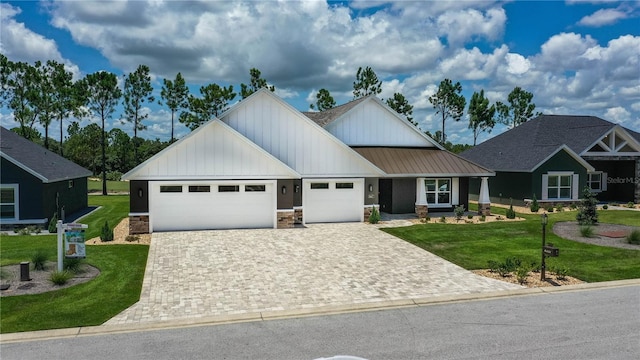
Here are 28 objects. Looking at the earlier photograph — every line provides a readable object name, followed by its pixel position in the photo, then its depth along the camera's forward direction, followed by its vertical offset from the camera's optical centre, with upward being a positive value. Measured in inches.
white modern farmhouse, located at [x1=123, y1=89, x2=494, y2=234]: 752.3 +1.6
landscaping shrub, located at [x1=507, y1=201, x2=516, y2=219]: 944.9 -90.4
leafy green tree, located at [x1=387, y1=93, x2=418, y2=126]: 2138.3 +342.2
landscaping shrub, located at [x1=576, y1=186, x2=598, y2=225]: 842.2 -73.4
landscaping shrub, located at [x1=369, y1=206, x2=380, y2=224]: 864.3 -88.7
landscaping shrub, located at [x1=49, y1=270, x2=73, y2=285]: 426.9 -105.4
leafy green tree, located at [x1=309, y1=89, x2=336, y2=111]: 2096.5 +353.6
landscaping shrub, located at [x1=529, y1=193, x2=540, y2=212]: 1073.5 -81.2
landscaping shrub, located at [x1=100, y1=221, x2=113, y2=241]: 663.1 -96.3
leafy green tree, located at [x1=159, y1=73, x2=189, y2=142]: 1918.1 +354.2
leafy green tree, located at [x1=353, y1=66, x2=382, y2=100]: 2122.3 +448.0
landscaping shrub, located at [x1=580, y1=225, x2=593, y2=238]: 719.1 -97.3
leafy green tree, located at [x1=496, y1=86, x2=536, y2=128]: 2596.0 +404.0
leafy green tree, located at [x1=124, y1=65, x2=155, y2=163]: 1759.1 +336.9
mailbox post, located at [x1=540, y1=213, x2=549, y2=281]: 473.4 -101.9
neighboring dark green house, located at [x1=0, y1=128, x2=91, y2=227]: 791.1 -28.8
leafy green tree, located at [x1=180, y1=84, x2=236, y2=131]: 1932.8 +308.5
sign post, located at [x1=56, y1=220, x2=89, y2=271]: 465.7 -75.3
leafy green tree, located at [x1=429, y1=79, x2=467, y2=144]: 2279.8 +394.0
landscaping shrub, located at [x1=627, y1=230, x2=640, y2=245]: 659.4 -98.3
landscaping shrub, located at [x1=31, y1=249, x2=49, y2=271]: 484.7 -101.0
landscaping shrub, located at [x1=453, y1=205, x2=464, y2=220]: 906.1 -81.6
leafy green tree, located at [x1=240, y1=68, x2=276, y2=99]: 2016.5 +433.0
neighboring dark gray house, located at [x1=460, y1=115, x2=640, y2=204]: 1161.4 +39.6
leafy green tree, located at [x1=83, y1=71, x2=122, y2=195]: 1627.7 +312.8
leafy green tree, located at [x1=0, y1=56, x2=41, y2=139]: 1624.0 +320.7
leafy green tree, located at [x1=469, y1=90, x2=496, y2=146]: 2381.9 +340.7
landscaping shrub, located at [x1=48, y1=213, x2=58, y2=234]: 759.7 -96.1
